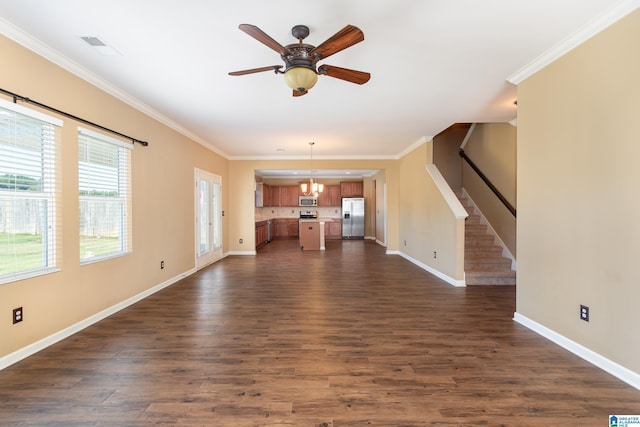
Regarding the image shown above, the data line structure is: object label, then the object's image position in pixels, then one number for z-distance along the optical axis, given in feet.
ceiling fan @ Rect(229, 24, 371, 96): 5.93
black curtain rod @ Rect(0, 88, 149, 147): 7.15
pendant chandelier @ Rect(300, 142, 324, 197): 23.91
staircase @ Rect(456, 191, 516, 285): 14.52
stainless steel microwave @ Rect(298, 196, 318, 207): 35.76
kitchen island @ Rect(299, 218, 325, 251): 26.94
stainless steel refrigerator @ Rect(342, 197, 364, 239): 33.86
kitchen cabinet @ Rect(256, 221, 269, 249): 28.12
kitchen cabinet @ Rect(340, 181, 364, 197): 35.22
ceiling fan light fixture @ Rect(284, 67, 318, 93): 6.57
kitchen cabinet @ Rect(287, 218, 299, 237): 36.99
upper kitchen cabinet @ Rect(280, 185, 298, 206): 35.99
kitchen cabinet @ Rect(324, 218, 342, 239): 35.32
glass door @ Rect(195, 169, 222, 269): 18.10
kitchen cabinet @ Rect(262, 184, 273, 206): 34.22
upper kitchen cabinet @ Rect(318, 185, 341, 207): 35.76
